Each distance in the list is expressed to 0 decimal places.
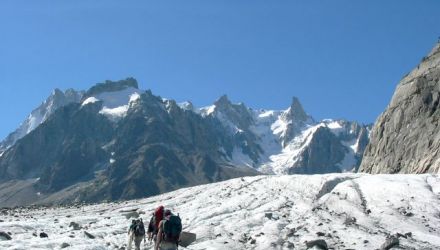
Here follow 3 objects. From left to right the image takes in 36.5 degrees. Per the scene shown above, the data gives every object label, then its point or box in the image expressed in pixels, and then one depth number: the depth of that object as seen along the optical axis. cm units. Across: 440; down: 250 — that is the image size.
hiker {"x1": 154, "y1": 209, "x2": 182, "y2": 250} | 2939
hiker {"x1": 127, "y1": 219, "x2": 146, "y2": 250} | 3738
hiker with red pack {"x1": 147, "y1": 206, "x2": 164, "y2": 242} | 3531
